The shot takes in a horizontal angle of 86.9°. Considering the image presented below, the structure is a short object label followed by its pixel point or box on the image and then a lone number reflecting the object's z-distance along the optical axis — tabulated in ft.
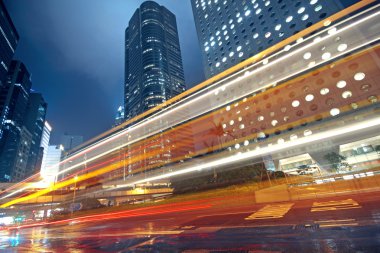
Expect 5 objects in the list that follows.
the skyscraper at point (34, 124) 510.58
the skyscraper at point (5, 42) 362.94
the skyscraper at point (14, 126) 395.14
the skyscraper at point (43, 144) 636.40
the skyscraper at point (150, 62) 512.63
